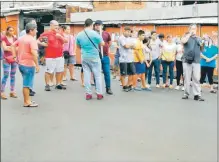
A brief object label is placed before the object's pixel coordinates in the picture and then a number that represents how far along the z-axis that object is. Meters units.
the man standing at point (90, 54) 7.43
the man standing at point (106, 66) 8.53
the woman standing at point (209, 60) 9.43
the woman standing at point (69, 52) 10.35
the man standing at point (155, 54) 9.97
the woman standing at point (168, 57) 9.92
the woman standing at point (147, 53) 9.80
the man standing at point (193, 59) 7.98
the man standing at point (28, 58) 4.50
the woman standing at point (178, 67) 9.84
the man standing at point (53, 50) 8.48
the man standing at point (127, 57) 9.02
